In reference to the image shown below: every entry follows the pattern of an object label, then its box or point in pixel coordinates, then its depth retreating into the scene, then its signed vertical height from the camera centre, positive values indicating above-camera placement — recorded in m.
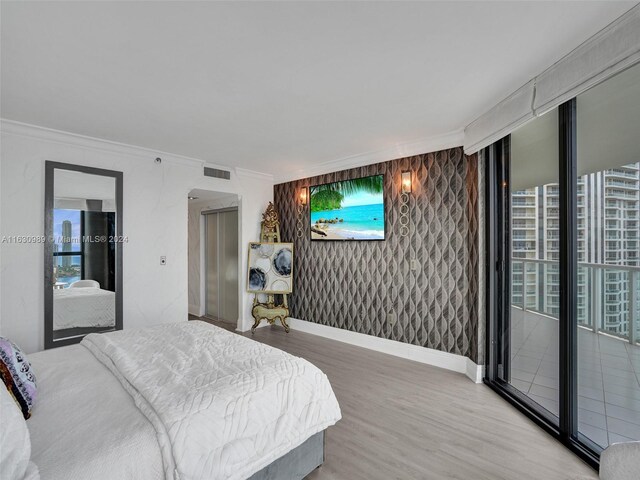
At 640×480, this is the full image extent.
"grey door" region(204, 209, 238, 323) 5.34 -0.42
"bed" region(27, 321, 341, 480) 1.23 -0.79
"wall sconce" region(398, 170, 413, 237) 3.72 +0.42
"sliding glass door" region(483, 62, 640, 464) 1.84 -0.16
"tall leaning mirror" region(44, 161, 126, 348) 3.14 -0.12
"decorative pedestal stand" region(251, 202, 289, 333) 4.80 -0.98
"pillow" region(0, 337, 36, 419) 1.42 -0.65
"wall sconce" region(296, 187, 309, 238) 4.88 +0.53
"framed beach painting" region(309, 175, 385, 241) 4.04 +0.43
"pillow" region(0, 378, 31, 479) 1.01 -0.68
